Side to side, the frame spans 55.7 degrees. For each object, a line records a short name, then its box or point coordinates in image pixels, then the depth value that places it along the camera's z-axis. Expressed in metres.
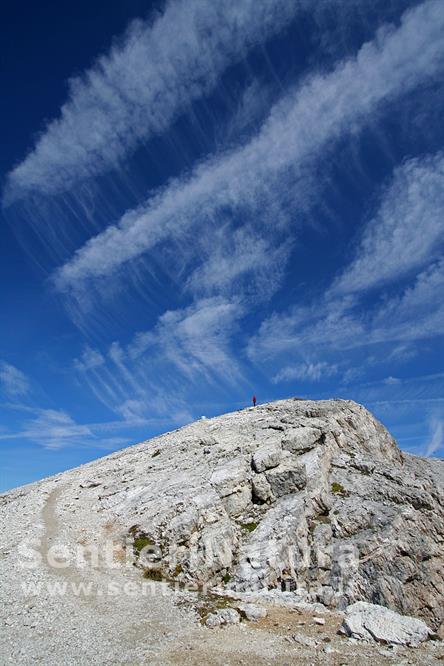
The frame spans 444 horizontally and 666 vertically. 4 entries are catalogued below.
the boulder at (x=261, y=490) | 39.19
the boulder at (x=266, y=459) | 42.09
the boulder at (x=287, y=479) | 39.44
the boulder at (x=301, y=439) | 45.69
